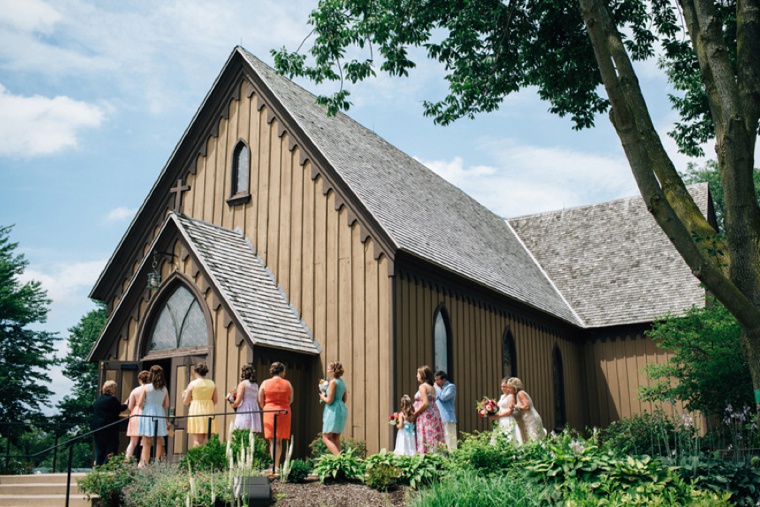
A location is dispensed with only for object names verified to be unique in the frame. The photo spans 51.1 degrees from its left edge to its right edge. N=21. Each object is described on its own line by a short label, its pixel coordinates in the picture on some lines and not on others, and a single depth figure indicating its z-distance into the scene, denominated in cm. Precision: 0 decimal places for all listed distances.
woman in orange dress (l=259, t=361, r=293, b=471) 1324
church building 1558
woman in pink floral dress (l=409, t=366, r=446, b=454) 1311
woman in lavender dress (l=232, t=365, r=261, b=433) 1333
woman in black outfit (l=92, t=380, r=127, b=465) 1384
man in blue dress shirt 1354
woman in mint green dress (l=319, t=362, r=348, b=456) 1346
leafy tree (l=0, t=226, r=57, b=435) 3741
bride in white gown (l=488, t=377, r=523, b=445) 1353
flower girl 1334
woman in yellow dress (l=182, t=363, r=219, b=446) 1373
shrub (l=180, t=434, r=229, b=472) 1182
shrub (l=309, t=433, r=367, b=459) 1448
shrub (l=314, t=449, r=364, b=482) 1149
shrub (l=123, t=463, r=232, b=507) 1034
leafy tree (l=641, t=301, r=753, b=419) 1722
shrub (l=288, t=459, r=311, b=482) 1152
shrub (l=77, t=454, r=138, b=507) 1149
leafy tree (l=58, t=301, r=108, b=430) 4872
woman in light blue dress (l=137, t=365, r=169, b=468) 1379
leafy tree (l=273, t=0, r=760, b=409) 943
